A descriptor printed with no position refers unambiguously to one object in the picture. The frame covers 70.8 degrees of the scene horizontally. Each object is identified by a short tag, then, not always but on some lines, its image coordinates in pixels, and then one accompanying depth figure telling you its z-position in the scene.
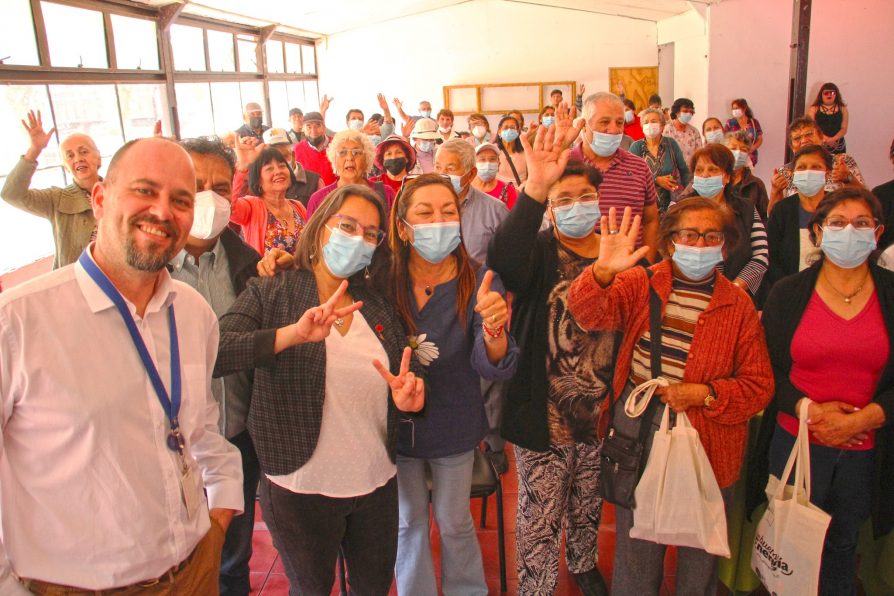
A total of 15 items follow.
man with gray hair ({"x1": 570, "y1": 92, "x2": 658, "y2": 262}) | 2.95
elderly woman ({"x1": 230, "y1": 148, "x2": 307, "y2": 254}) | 3.02
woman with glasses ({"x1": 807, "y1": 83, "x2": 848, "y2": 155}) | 7.11
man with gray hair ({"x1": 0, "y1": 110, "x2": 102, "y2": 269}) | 3.52
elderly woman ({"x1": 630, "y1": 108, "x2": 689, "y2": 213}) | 4.87
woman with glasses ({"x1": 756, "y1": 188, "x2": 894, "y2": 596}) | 2.04
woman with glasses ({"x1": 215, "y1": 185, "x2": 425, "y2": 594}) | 1.76
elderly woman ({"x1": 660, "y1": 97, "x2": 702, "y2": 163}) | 7.61
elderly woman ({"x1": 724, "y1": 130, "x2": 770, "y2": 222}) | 4.32
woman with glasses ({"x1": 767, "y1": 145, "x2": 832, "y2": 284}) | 3.20
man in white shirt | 1.18
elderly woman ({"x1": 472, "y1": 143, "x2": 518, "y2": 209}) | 4.26
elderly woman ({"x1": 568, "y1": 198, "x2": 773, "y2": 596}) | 1.93
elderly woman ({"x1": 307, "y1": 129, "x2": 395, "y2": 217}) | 3.51
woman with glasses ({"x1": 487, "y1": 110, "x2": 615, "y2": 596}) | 2.04
